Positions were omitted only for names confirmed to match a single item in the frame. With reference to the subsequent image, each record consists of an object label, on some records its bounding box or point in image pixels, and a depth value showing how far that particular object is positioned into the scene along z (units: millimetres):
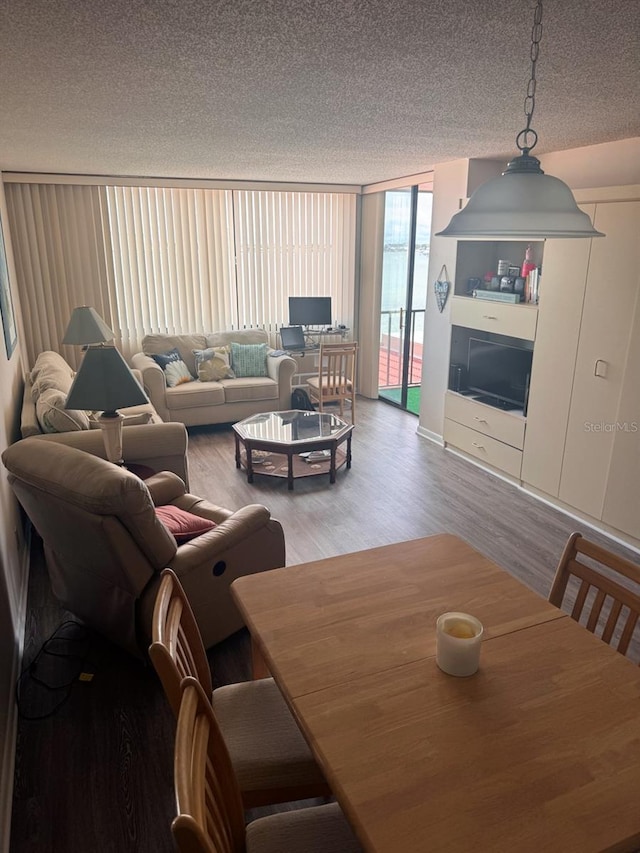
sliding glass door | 6219
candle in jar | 1441
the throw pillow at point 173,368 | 5922
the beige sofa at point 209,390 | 5754
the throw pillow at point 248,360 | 6277
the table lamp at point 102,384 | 3027
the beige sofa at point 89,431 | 3453
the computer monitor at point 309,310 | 6840
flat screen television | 4555
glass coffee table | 4574
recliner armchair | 2150
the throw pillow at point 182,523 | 2623
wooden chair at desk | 5957
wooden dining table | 1096
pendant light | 1631
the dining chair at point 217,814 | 963
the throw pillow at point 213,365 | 6062
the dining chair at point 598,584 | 1727
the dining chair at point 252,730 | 1524
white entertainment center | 3572
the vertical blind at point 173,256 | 5848
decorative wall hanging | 5203
